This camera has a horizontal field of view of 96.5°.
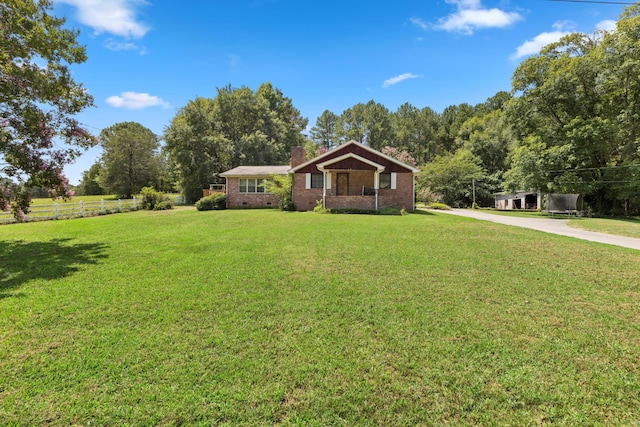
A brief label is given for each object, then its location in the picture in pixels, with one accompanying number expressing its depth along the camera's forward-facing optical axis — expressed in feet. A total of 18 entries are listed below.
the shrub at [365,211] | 59.16
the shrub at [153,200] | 76.59
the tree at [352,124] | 159.63
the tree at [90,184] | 170.50
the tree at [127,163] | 124.98
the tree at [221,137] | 107.76
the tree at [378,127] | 155.02
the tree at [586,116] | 60.90
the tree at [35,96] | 25.25
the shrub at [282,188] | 67.25
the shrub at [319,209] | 60.31
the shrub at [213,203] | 73.51
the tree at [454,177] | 108.06
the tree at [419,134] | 165.48
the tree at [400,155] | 120.06
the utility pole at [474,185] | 101.47
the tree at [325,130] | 169.99
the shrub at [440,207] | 88.49
